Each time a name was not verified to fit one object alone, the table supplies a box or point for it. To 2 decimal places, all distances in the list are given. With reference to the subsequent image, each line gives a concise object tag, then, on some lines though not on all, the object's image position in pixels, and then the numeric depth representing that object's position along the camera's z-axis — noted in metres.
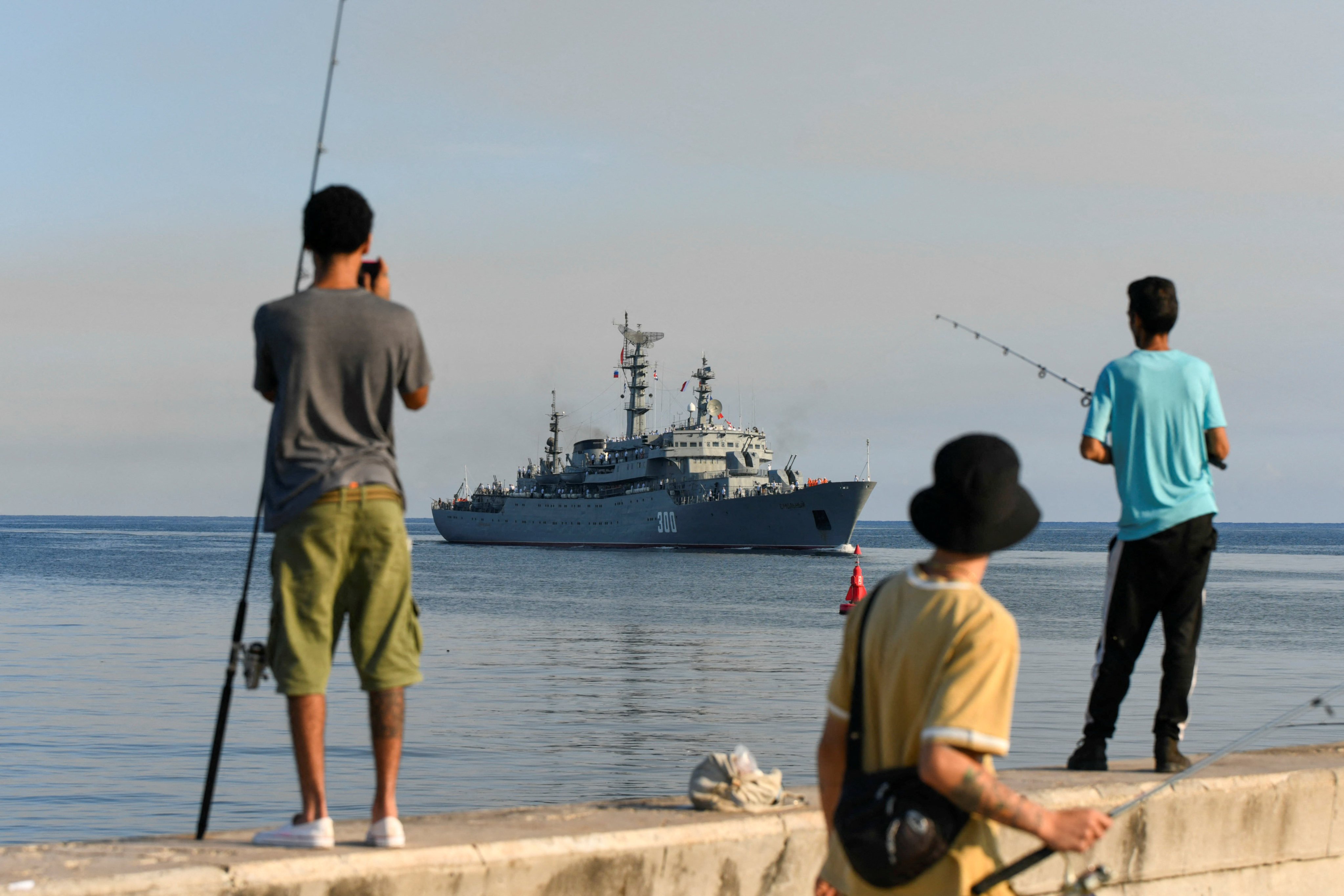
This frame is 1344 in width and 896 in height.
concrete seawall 6.02
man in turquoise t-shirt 8.73
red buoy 50.75
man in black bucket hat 3.88
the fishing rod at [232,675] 6.82
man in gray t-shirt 6.54
